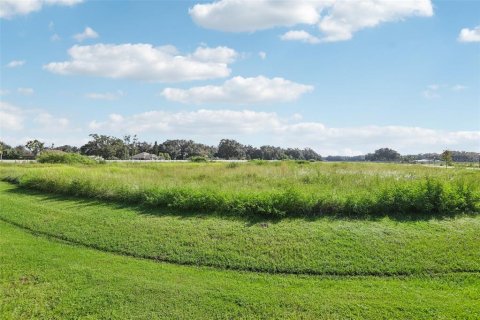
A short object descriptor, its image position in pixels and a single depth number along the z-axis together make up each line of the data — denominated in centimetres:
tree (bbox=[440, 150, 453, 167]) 5059
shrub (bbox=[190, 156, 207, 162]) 5806
